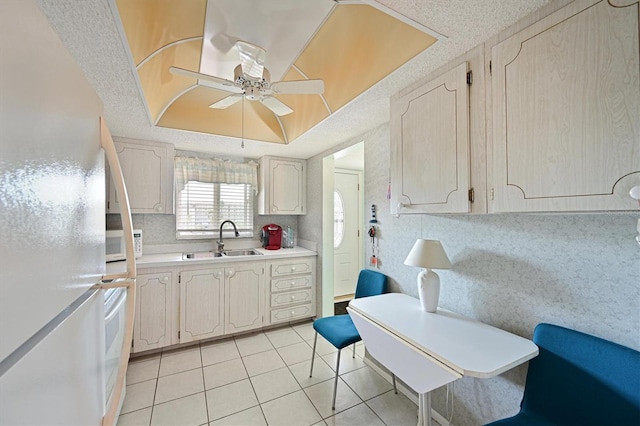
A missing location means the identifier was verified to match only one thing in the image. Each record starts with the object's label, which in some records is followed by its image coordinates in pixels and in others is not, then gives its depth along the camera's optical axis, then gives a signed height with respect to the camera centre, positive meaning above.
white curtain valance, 3.17 +0.59
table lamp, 1.65 -0.31
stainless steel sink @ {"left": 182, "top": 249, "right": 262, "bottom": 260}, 3.23 -0.48
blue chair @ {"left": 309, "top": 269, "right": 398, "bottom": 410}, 2.05 -0.94
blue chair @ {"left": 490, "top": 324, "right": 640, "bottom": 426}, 1.02 -0.72
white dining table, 1.17 -0.65
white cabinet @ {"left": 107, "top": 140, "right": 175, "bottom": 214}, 2.79 +0.48
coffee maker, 3.60 -0.28
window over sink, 3.26 +0.28
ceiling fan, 1.55 +0.86
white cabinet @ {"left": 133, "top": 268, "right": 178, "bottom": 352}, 2.57 -0.94
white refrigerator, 0.37 -0.02
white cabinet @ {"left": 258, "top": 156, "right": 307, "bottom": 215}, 3.54 +0.42
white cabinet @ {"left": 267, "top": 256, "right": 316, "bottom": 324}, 3.22 -0.92
